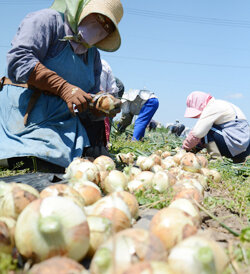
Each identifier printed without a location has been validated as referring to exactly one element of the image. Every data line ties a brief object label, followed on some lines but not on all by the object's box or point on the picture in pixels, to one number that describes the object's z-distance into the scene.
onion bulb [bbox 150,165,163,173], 2.48
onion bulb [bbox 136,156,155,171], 2.50
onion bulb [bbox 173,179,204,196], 1.75
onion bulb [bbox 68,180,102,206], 1.39
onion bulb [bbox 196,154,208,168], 2.81
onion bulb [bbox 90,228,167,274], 0.74
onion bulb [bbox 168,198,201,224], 1.25
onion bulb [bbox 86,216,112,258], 0.97
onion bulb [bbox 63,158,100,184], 1.78
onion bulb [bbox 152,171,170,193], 1.84
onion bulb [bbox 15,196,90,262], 0.83
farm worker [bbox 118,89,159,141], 6.74
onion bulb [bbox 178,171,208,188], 2.19
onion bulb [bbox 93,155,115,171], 2.16
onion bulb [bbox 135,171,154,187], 1.93
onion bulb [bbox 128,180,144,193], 1.85
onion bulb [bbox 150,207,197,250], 0.98
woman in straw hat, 2.47
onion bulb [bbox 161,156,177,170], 2.71
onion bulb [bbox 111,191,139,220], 1.31
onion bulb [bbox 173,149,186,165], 2.87
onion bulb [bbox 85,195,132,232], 1.08
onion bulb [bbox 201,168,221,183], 2.57
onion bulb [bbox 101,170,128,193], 1.79
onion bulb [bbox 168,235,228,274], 0.73
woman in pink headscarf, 4.26
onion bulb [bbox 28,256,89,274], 0.71
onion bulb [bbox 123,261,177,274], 0.69
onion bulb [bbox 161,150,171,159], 3.62
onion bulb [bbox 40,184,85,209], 1.20
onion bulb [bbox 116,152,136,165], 3.08
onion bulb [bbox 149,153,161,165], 2.68
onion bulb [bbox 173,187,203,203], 1.50
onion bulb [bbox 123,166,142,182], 2.04
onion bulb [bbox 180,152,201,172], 2.48
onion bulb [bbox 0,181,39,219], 1.08
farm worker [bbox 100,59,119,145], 4.31
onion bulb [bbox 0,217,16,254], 0.86
